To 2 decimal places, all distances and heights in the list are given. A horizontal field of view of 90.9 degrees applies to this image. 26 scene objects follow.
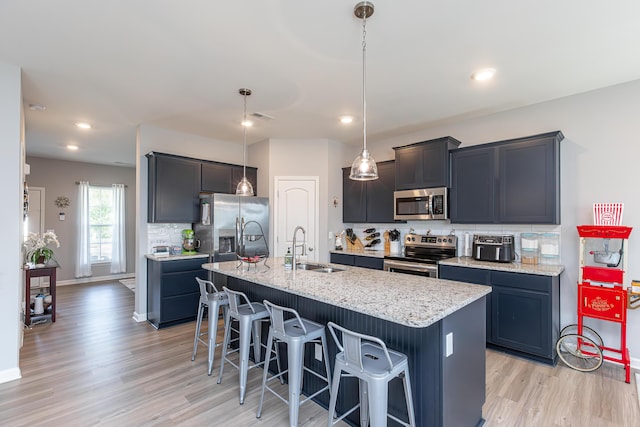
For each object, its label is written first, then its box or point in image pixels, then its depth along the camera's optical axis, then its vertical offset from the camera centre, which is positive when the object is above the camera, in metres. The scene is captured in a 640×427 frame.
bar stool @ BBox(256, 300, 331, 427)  2.06 -0.84
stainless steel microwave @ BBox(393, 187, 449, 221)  3.97 +0.15
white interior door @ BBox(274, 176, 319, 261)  5.02 +0.11
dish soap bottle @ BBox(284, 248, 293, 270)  3.11 -0.45
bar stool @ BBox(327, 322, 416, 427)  1.60 -0.83
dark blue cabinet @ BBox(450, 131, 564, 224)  3.25 +0.37
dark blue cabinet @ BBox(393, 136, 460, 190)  3.95 +0.68
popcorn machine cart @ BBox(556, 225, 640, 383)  2.81 -0.74
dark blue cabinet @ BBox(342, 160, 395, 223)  4.73 +0.29
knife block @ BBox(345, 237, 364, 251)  5.27 -0.50
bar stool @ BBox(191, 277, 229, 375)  2.89 -0.87
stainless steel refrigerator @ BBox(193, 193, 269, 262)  4.37 -0.15
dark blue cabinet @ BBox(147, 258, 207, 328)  4.05 -0.99
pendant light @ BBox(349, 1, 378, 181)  2.39 +0.38
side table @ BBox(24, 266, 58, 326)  4.08 -0.91
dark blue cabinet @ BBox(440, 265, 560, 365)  3.02 -0.98
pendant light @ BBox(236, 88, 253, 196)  3.28 +0.36
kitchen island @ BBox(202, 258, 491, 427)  1.75 -0.71
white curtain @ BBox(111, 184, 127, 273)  7.30 -0.41
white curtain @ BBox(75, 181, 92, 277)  6.88 -0.41
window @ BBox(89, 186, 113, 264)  7.11 -0.15
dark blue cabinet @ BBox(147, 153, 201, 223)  4.30 +0.39
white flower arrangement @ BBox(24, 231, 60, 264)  4.48 -0.48
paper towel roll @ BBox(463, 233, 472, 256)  4.06 -0.39
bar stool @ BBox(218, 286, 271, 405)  2.44 -0.94
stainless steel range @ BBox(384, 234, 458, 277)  3.91 -0.53
